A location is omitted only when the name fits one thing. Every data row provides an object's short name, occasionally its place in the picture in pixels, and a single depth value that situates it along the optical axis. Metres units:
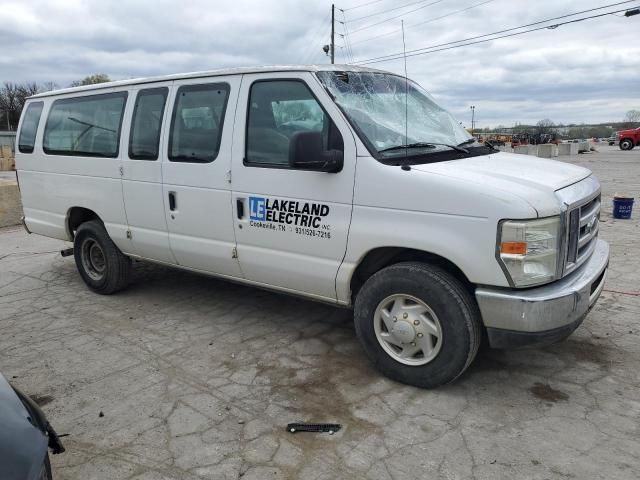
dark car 1.76
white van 3.09
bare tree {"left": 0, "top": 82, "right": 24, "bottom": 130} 61.38
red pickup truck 37.22
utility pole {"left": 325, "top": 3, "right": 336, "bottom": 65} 30.75
